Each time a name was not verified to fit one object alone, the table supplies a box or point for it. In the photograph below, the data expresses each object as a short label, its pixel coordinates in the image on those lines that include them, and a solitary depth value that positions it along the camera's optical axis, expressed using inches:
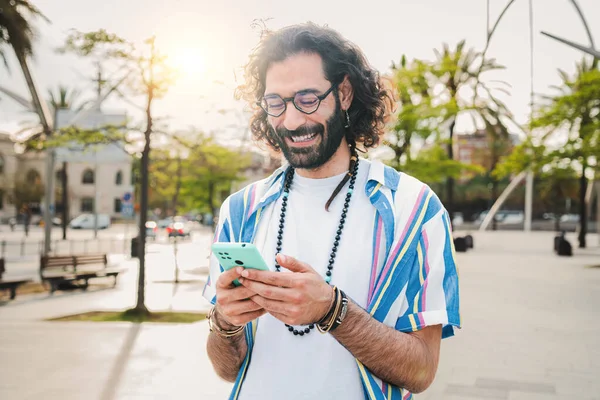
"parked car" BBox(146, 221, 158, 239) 1636.3
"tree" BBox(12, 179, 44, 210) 2940.5
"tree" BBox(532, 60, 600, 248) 925.8
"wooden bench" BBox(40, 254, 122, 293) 614.8
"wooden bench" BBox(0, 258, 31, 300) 558.9
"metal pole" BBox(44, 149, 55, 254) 812.0
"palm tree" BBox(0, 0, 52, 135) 655.8
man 65.7
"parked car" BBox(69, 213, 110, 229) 2267.5
